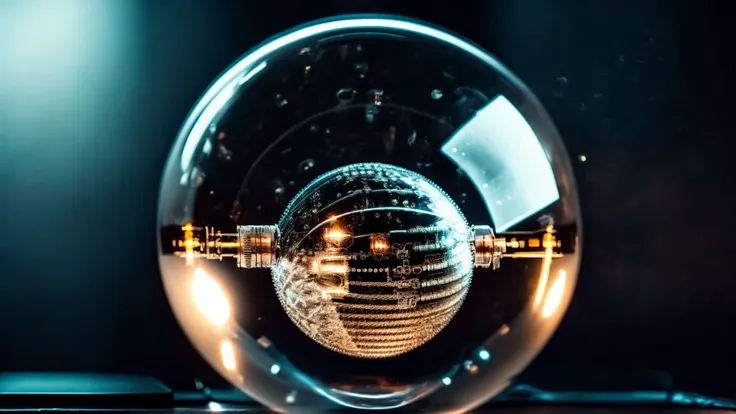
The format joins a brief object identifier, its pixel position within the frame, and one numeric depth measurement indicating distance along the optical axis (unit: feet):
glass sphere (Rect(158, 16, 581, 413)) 1.58
